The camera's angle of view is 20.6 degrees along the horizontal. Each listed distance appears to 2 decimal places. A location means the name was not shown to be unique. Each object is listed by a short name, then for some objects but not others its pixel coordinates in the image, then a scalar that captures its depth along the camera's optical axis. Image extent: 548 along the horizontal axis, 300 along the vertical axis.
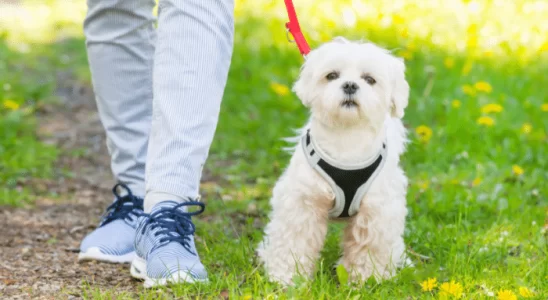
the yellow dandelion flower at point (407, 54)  10.74
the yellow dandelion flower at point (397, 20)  12.64
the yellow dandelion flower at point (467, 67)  10.66
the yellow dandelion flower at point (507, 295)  4.62
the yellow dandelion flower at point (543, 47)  11.86
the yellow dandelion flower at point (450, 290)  4.73
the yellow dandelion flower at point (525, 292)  4.76
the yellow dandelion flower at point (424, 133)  8.75
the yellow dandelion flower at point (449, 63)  10.94
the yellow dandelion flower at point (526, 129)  8.95
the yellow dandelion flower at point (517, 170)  7.78
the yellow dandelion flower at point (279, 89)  10.28
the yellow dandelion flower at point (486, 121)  8.91
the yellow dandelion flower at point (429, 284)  4.85
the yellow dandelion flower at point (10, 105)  10.18
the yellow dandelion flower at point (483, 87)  9.70
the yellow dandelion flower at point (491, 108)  9.12
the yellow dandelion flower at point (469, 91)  9.75
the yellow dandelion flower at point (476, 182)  7.58
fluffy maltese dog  5.06
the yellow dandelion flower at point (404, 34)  11.71
